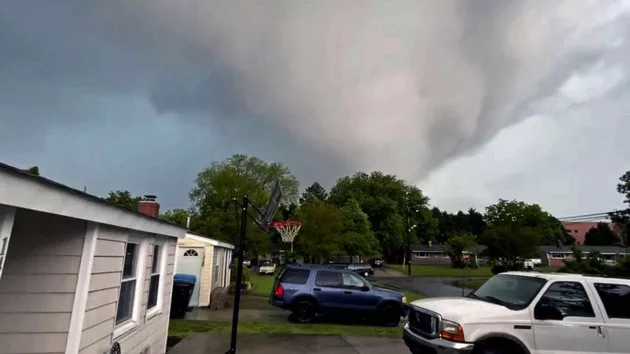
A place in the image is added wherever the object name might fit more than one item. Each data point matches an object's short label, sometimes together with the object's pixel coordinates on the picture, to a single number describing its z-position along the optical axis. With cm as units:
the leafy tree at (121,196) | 5583
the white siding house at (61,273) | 347
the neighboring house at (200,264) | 1517
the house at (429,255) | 7819
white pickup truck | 560
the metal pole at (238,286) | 612
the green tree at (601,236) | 9000
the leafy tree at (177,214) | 6519
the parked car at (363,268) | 4203
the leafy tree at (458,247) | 6431
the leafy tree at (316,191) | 9969
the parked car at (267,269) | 4088
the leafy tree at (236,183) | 5903
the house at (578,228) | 11126
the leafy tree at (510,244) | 4469
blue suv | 1247
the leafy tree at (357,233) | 5350
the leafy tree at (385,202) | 6831
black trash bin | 1213
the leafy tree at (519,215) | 7569
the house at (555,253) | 7831
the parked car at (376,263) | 6306
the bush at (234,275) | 2247
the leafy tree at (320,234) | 4341
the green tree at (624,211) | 3381
